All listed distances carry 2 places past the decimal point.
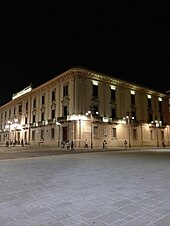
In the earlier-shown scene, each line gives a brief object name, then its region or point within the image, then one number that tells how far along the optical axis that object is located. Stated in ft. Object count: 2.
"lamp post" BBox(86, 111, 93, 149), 98.69
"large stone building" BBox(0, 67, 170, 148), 102.94
